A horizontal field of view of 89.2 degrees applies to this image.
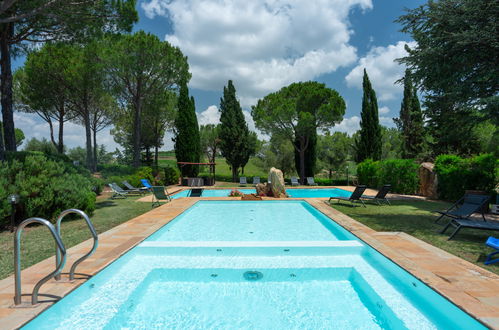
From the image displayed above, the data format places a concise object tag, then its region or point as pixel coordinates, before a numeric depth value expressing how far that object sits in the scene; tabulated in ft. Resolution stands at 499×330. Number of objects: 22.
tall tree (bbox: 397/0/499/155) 22.30
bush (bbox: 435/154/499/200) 28.81
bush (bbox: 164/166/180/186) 64.06
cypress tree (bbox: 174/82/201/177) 73.87
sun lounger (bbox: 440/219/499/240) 15.10
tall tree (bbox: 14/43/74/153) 65.26
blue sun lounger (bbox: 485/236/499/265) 11.84
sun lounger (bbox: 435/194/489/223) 19.36
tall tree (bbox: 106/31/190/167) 58.39
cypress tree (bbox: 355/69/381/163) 76.48
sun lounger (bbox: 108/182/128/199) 39.83
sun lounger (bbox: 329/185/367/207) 30.37
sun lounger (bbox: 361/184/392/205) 30.49
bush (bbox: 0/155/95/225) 19.94
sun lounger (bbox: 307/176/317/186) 70.85
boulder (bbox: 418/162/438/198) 37.42
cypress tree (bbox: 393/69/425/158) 79.56
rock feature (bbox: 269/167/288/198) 40.06
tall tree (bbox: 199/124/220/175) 113.29
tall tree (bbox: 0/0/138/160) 29.07
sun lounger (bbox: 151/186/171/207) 30.78
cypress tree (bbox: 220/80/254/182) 85.92
